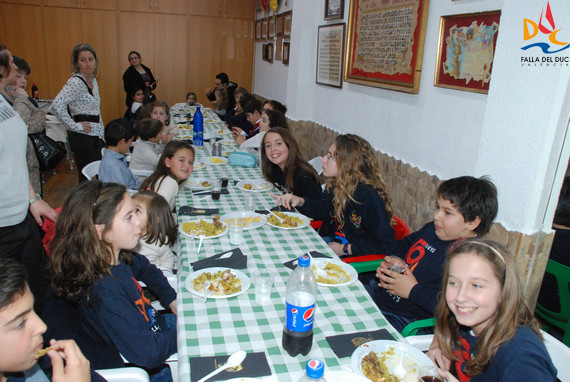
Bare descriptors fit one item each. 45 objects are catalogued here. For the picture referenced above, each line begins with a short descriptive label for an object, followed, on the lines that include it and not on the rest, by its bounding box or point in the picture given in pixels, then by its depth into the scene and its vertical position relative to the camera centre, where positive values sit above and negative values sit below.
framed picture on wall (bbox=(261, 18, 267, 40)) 8.05 +0.96
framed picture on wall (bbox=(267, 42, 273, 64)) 7.69 +0.49
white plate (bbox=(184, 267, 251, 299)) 1.71 -0.88
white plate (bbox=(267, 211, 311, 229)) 2.55 -0.87
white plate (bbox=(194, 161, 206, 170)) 3.87 -0.83
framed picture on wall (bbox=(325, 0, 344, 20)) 4.40 +0.79
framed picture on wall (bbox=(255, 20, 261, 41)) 8.61 +0.99
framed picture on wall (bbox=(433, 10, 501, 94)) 2.49 +0.25
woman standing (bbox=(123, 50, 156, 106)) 7.60 -0.14
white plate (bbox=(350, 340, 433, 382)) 1.33 -0.88
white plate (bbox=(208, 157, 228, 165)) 4.09 -0.83
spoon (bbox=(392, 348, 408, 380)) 1.33 -0.90
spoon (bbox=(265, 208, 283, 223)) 2.63 -0.86
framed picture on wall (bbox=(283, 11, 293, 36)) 6.39 +0.88
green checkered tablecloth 1.40 -0.91
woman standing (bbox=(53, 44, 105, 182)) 3.94 -0.38
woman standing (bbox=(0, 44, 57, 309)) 1.99 -0.72
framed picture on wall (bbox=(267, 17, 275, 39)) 7.44 +0.91
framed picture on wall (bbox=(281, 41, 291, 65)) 6.61 +0.44
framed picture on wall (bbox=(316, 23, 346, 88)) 4.47 +0.31
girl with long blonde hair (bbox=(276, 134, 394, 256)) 2.54 -0.70
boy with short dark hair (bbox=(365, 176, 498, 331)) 2.00 -0.80
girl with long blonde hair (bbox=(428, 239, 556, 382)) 1.27 -0.75
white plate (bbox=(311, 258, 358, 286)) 1.86 -0.87
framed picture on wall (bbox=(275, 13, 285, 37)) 6.82 +0.90
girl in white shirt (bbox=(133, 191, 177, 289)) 2.43 -0.89
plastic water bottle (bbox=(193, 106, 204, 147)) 4.83 -0.66
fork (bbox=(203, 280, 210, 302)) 1.70 -0.87
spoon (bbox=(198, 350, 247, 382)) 1.29 -0.89
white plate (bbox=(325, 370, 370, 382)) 1.25 -0.87
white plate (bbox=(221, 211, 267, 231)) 2.49 -0.87
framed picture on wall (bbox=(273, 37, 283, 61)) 6.99 +0.50
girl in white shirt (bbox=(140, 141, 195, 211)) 3.13 -0.70
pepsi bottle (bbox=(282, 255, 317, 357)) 1.32 -0.77
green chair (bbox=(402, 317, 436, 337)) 1.87 -1.05
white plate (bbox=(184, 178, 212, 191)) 3.26 -0.86
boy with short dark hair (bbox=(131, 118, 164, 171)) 4.10 -0.72
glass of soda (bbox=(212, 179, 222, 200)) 3.02 -0.82
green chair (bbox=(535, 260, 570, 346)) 2.10 -1.00
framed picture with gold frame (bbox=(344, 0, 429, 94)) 3.16 +0.35
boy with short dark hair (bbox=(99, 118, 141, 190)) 3.34 -0.70
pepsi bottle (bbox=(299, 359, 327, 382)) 1.07 -0.73
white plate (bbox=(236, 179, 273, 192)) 3.27 -0.85
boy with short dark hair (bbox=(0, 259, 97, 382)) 1.10 -0.73
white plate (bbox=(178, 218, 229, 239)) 2.31 -0.88
